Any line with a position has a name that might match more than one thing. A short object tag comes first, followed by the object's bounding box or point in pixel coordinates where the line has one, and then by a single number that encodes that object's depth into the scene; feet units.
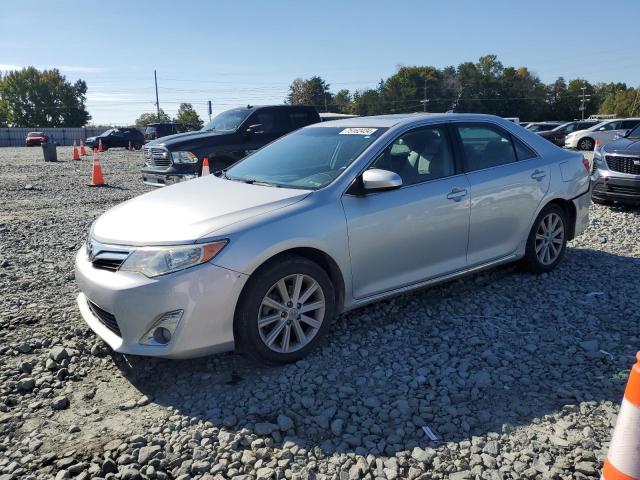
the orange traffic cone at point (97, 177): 45.23
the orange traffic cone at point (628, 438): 5.87
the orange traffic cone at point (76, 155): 78.58
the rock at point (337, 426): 9.59
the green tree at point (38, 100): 326.85
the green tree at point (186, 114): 323.57
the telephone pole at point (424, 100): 308.91
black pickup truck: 33.96
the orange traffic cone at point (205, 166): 31.89
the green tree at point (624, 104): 245.86
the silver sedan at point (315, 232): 10.77
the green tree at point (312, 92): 294.25
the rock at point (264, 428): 9.57
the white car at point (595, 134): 84.38
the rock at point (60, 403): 10.56
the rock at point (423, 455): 8.75
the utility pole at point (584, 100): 324.52
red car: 153.89
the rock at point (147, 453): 8.95
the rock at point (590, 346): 12.38
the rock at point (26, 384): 11.16
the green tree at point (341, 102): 308.40
